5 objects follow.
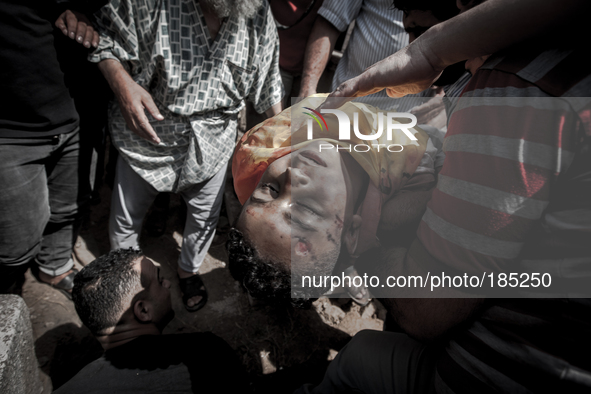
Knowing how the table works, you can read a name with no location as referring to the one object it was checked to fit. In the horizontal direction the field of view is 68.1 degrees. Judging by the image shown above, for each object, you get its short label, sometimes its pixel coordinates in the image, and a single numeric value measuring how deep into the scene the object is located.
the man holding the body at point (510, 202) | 0.50
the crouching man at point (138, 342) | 0.80
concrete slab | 0.78
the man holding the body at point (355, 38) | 0.93
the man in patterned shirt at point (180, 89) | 0.87
